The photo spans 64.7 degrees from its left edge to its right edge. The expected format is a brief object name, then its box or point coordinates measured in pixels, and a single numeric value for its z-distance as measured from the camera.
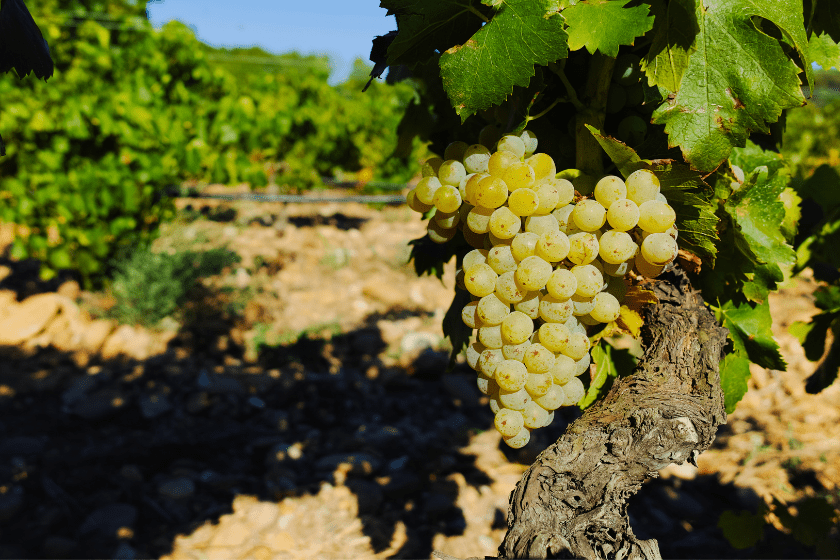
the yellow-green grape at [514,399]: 0.37
